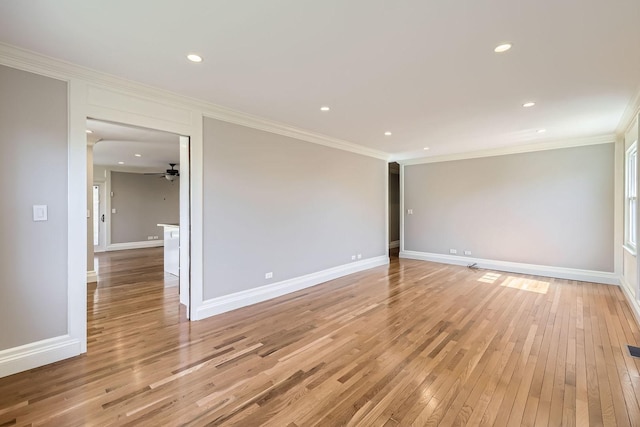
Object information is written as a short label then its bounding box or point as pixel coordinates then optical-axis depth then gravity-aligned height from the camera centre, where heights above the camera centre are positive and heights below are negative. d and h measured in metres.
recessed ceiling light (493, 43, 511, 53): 2.26 +1.30
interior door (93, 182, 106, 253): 9.03 -0.12
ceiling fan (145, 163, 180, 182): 8.31 +1.11
